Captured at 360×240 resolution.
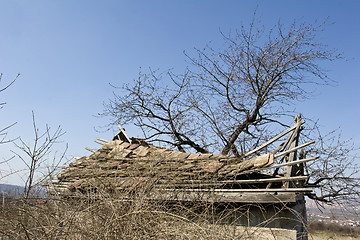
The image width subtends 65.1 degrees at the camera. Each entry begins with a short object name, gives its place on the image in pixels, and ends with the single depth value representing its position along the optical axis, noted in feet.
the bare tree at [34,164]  16.33
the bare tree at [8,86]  13.84
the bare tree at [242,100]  40.06
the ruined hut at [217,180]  17.11
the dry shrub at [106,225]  11.22
